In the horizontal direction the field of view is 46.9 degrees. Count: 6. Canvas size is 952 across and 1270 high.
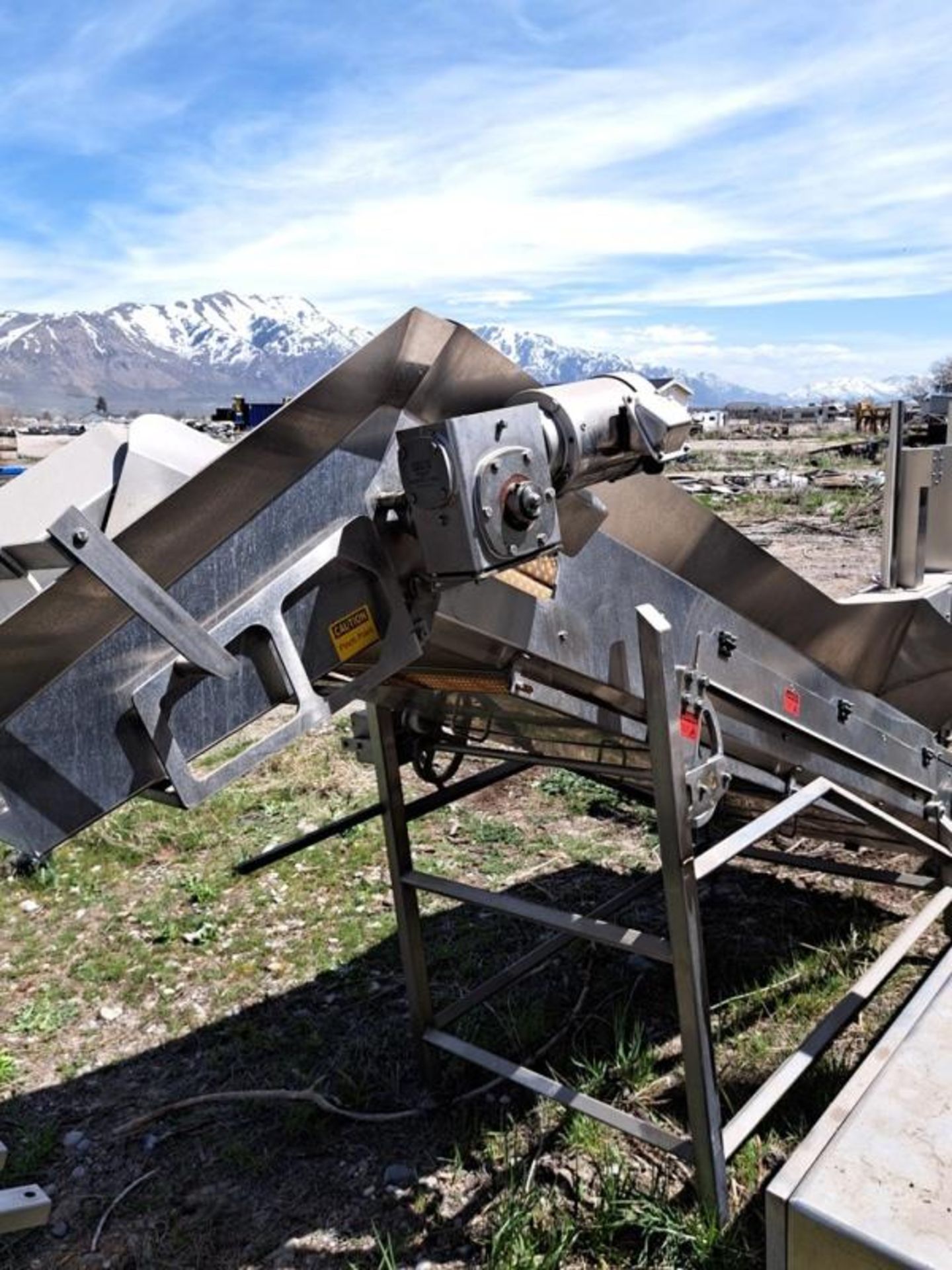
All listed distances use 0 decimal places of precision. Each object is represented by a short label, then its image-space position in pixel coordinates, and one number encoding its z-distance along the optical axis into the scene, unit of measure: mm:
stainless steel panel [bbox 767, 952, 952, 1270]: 1343
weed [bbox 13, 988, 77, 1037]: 3670
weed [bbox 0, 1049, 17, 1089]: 3387
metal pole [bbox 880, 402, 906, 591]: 3516
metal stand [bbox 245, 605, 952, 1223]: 2189
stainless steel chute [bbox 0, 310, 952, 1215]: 1498
